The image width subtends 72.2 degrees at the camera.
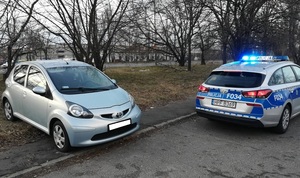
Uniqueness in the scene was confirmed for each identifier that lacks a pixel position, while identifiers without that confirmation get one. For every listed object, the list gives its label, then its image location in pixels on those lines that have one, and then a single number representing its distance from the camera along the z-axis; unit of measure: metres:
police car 3.78
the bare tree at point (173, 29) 13.98
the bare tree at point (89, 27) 8.38
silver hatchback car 3.16
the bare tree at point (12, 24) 6.86
